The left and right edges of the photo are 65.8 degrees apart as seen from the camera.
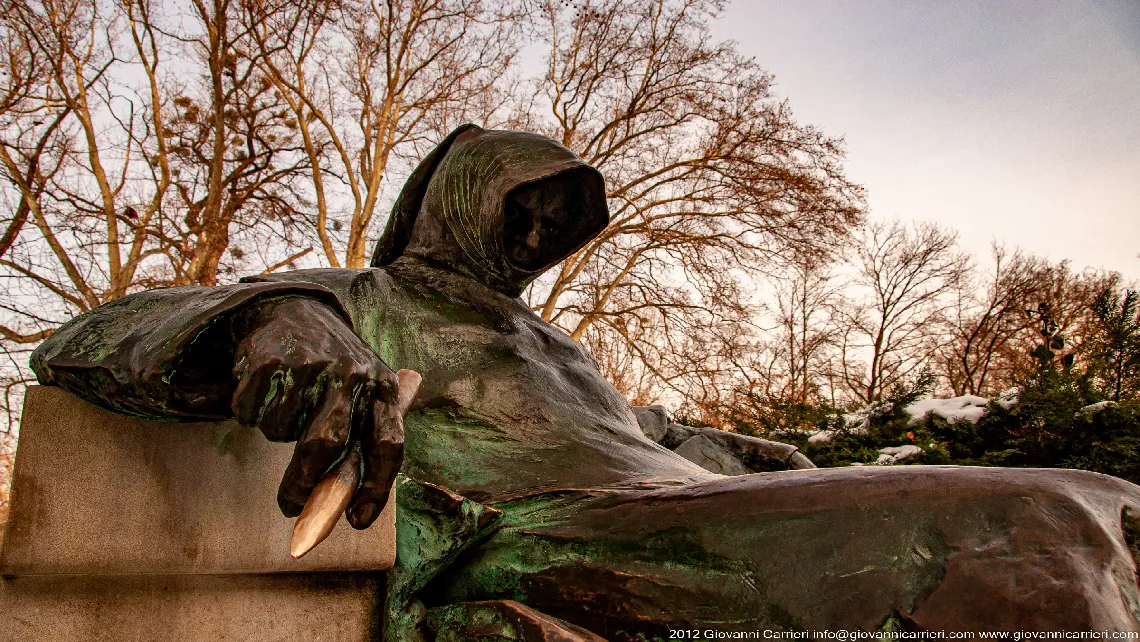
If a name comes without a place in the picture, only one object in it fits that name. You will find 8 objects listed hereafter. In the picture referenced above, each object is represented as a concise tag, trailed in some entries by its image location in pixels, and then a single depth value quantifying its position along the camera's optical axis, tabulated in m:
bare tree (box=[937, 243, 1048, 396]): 22.83
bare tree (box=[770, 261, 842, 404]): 23.76
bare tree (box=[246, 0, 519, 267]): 14.81
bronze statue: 1.14
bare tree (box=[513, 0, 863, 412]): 16.64
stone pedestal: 1.41
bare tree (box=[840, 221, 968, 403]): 24.19
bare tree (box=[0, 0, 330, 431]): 12.34
